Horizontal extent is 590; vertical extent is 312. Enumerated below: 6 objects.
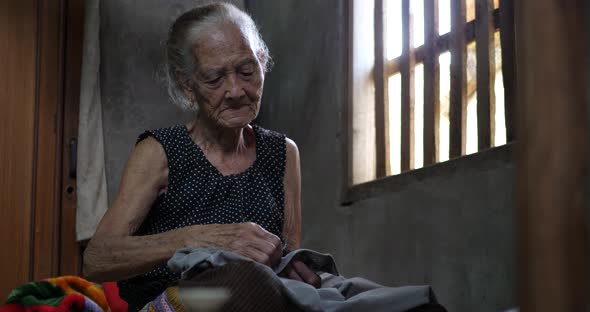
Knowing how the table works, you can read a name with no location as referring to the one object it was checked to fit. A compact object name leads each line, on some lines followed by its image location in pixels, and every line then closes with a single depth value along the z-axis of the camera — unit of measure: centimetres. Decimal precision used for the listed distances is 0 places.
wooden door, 379
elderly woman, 180
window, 262
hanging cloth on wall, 378
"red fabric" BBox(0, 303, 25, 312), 237
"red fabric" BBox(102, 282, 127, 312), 254
